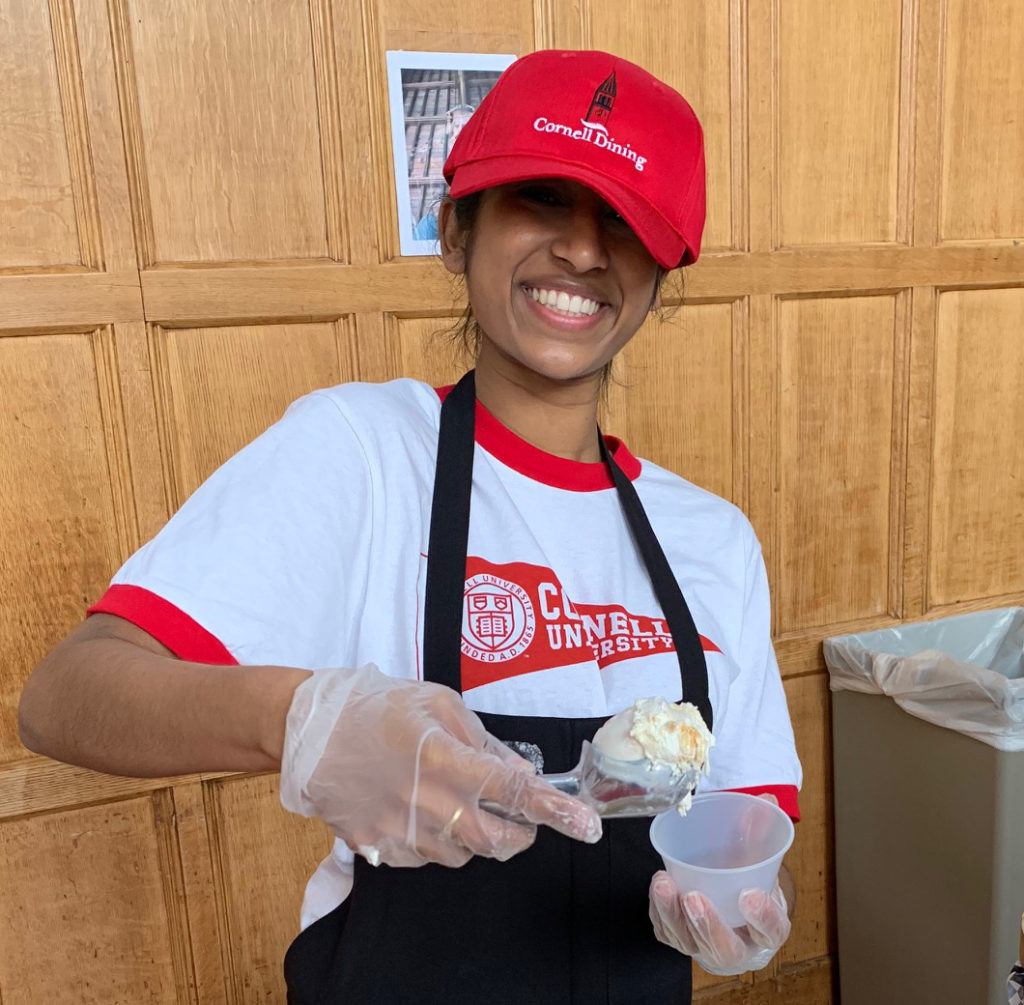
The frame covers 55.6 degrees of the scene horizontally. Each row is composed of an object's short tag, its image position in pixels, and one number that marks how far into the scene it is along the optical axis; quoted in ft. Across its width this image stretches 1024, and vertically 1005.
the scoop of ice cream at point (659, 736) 2.49
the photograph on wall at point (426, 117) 5.42
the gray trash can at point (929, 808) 5.80
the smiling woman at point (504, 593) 2.54
